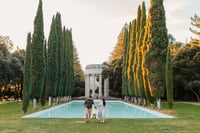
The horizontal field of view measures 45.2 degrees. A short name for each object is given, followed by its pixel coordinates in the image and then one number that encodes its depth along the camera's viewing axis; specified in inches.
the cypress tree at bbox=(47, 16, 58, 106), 1011.9
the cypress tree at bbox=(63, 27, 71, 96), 1302.3
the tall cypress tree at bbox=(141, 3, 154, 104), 798.8
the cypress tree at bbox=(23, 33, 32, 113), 616.1
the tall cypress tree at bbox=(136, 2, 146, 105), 934.3
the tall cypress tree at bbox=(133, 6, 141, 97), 1018.1
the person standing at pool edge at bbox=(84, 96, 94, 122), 477.7
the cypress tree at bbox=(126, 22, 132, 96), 1282.0
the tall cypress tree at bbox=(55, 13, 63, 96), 1122.7
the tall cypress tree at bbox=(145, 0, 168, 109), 745.0
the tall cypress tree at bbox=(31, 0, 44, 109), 774.5
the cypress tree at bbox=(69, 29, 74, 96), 1484.5
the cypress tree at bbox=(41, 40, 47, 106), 854.8
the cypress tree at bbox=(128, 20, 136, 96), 1144.2
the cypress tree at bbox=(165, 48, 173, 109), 699.4
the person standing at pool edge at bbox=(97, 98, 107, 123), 474.6
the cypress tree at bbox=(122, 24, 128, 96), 1349.7
